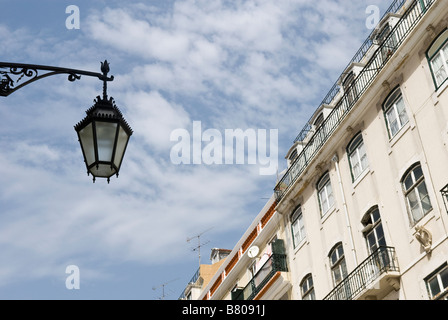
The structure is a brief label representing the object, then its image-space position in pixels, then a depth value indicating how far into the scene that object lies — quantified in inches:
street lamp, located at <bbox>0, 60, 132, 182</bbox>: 230.5
